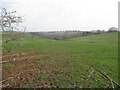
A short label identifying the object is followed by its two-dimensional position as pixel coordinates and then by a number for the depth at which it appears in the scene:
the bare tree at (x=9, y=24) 4.93
